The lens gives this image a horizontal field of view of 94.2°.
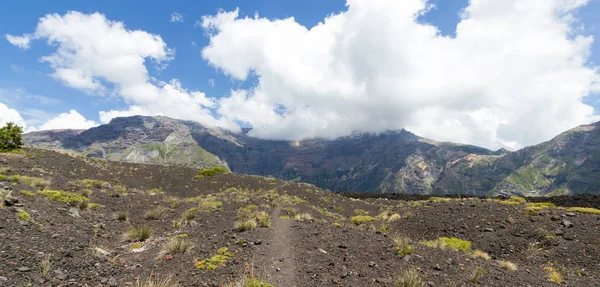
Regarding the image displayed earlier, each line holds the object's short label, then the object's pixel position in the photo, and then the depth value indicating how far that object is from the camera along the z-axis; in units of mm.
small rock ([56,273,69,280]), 6951
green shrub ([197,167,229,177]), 42975
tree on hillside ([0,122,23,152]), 35819
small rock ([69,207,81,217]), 13928
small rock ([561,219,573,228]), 16047
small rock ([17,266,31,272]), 6836
